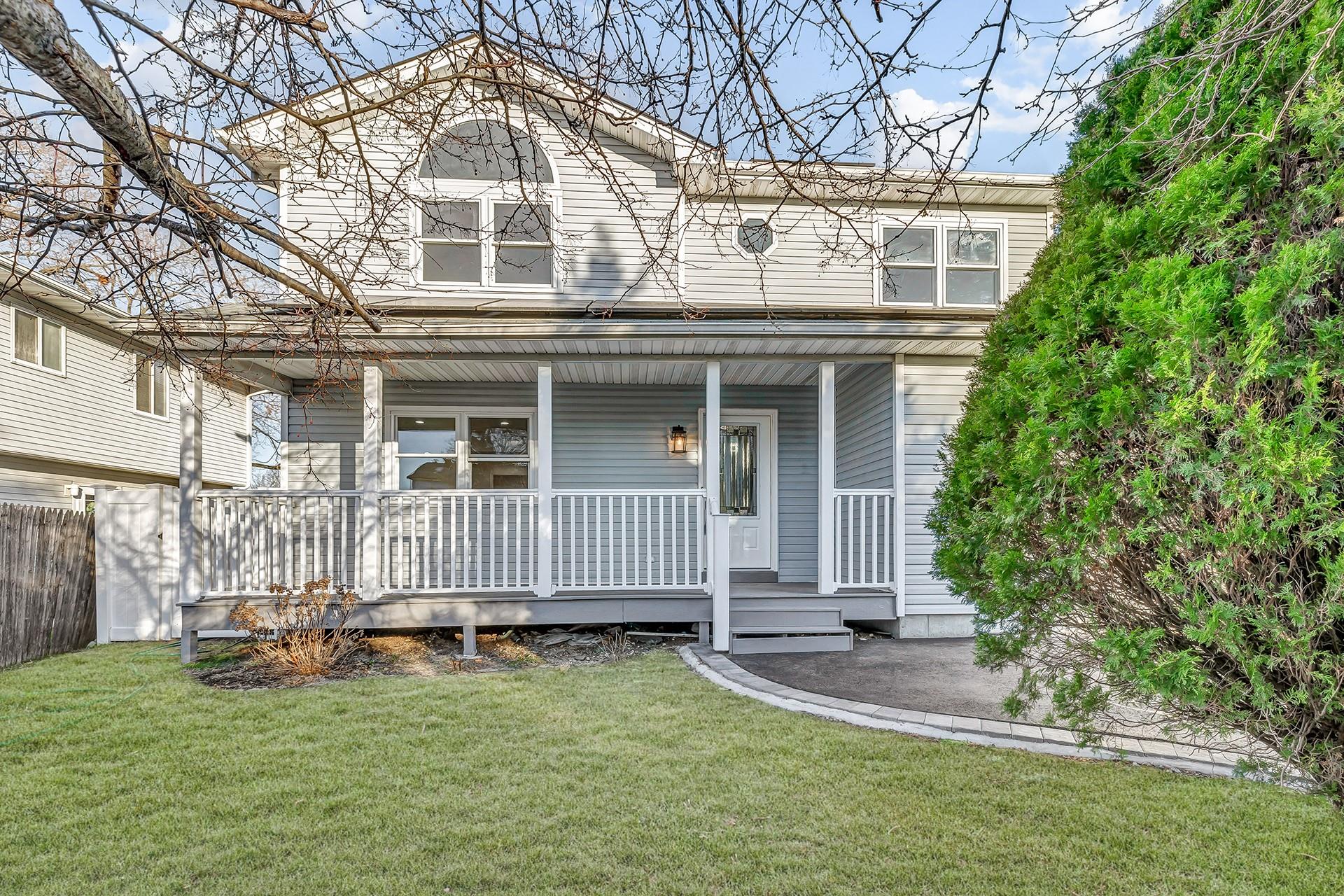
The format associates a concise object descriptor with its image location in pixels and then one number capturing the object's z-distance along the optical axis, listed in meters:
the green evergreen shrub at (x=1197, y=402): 1.67
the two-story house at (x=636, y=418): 6.87
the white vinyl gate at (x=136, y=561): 8.01
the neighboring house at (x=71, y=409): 10.66
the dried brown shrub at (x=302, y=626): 6.26
